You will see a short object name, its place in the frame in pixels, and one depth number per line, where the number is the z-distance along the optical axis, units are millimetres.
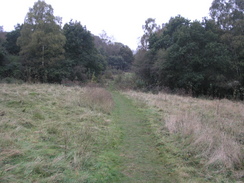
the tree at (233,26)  21570
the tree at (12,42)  33594
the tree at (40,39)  25520
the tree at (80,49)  31375
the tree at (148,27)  40500
